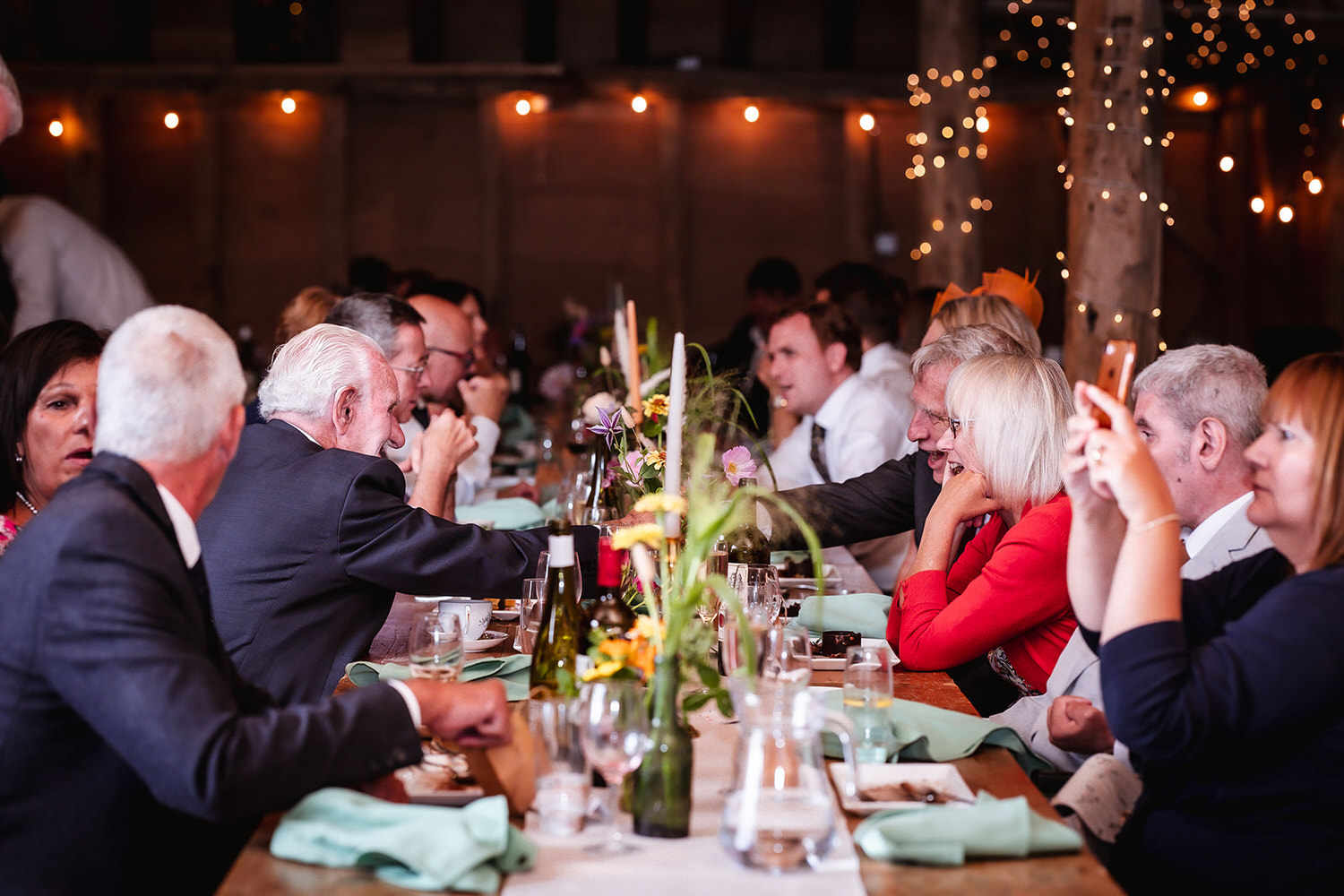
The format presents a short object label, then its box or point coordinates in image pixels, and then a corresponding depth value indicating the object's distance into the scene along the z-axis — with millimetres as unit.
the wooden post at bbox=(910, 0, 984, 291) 7008
